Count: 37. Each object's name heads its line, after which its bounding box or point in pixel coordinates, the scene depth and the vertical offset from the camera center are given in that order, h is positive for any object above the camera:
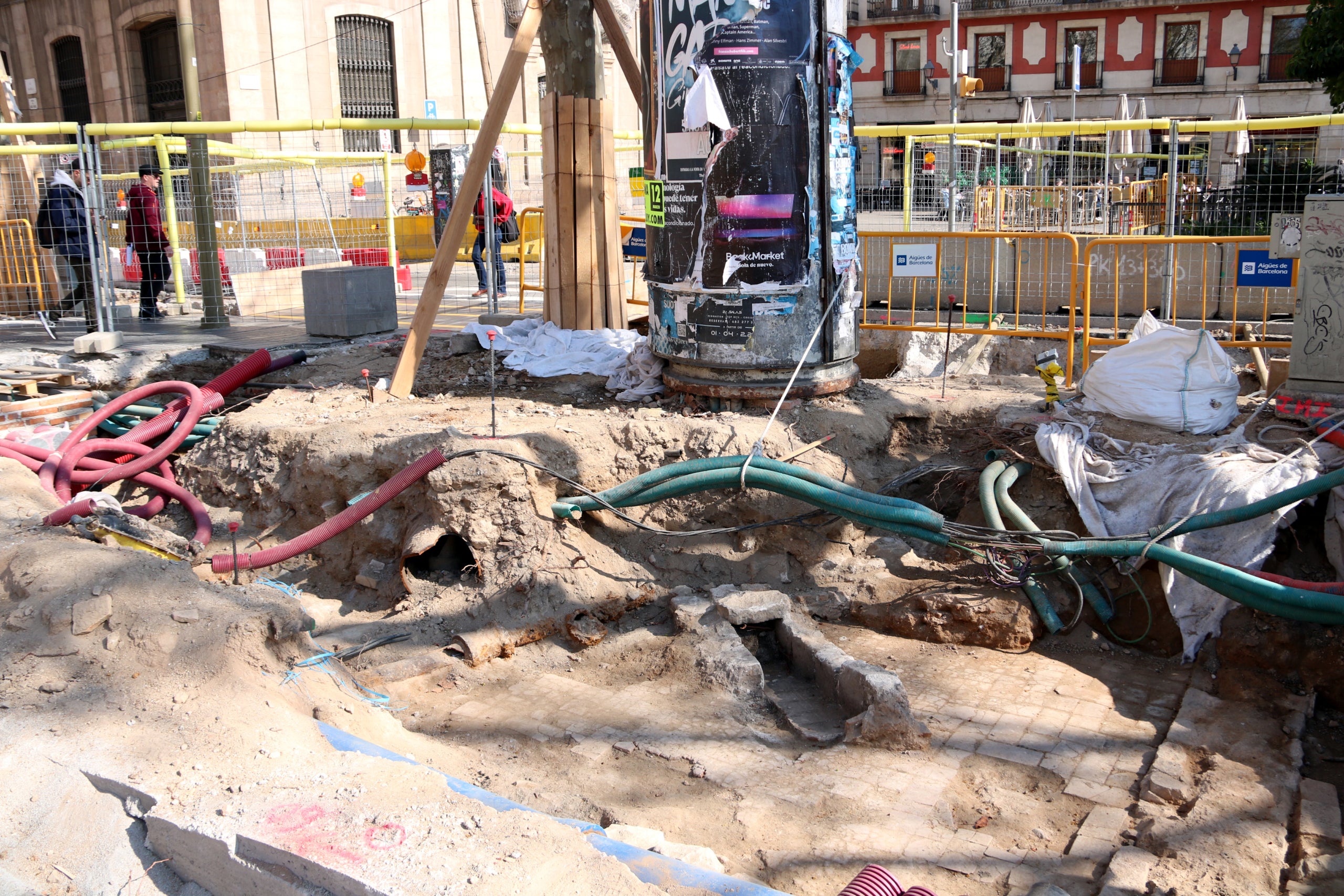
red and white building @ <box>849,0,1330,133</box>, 37.25 +6.57
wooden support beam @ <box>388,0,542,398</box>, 8.01 +0.19
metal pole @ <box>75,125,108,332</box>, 9.65 +0.13
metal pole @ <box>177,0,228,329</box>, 10.77 +0.63
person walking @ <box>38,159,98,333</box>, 10.63 +0.39
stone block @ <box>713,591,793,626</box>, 5.60 -2.04
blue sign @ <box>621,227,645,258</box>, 9.30 -0.01
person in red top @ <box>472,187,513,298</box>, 12.52 +0.19
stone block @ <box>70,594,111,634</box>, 4.10 -1.41
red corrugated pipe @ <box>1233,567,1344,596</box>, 5.13 -1.86
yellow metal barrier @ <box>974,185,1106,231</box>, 14.09 +0.31
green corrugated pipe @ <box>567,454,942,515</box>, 6.14 -1.42
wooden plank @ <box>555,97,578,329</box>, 8.84 +0.48
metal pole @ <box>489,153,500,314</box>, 10.59 +0.11
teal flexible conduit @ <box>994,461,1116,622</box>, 5.91 -1.74
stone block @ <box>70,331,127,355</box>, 9.37 -0.73
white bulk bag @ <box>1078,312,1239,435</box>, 6.80 -1.08
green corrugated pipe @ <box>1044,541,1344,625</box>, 5.05 -1.88
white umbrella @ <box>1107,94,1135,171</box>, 16.02 +1.44
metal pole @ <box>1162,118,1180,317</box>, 10.31 +0.03
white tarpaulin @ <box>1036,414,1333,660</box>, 5.71 -1.57
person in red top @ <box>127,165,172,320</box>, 11.69 +0.36
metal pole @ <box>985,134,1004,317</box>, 11.52 +0.49
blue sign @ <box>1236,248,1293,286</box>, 7.55 -0.37
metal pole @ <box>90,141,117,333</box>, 9.73 +0.17
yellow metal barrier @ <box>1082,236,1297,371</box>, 10.27 -0.64
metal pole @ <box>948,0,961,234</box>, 12.17 +0.59
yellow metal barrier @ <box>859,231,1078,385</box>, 10.78 -0.51
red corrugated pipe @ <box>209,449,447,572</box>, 6.16 -1.64
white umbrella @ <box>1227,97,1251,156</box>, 14.66 +1.21
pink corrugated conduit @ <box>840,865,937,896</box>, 3.17 -2.04
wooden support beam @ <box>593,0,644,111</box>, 8.62 +1.70
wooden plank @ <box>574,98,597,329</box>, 8.84 +0.35
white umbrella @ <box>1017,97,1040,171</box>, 16.44 +1.54
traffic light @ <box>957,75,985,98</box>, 18.98 +2.72
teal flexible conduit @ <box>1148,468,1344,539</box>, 5.41 -1.55
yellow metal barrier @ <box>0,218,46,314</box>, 12.23 +0.02
